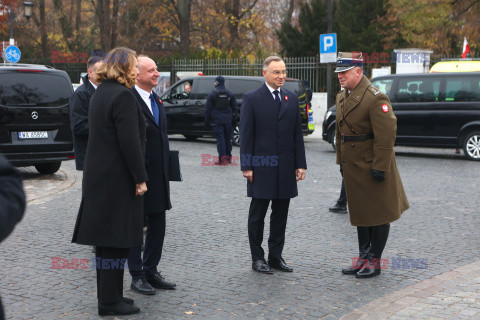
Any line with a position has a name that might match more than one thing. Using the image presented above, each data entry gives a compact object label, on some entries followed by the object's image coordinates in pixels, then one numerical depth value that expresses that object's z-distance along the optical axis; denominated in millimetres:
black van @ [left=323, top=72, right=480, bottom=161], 15031
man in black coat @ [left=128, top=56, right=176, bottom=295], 5324
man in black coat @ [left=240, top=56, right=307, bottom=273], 5961
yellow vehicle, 18516
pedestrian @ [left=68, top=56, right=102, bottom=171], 6680
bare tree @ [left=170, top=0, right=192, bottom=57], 39344
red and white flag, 23638
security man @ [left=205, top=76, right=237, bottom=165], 14727
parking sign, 22031
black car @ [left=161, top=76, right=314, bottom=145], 18641
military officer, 5727
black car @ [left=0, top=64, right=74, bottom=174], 10891
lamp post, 30397
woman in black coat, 4625
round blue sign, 24547
